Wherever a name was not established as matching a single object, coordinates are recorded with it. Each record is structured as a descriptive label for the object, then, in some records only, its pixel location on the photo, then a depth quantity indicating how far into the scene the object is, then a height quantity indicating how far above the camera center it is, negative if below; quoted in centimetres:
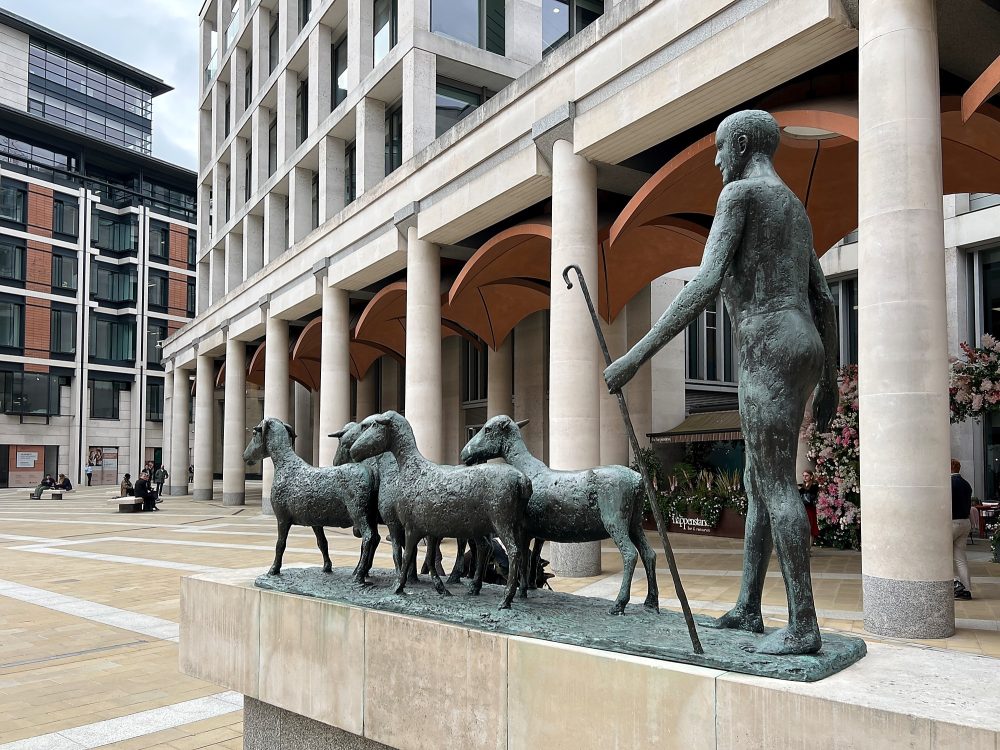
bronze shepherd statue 388 +40
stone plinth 322 -139
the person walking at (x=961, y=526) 1089 -148
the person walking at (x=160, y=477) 4563 -346
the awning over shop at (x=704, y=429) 2259 -37
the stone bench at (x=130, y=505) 3284 -358
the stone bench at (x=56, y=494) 4234 -407
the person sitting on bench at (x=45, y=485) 4481 -413
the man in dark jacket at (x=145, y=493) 3353 -322
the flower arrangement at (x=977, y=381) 1281 +56
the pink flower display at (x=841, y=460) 1482 -82
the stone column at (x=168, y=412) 4916 +33
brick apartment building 5747 +1157
